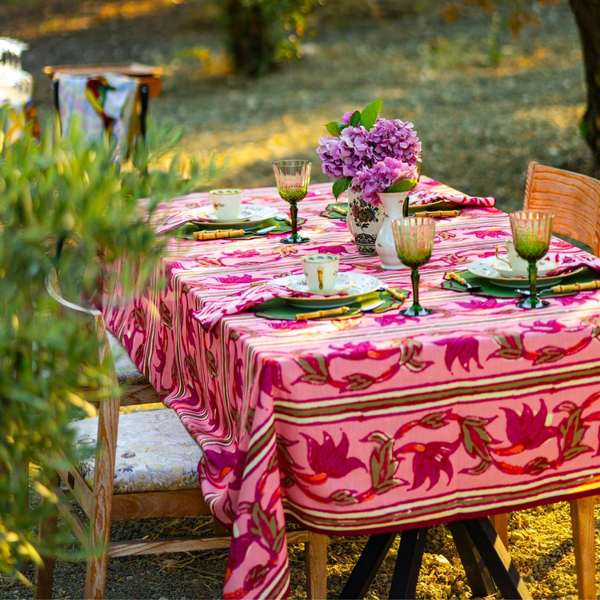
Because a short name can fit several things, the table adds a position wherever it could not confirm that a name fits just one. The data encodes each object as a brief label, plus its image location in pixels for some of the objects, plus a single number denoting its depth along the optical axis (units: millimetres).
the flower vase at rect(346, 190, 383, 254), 5043
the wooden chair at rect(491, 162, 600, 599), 4800
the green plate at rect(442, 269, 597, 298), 4683
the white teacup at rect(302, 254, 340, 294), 4687
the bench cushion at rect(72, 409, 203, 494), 4713
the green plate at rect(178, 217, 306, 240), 5276
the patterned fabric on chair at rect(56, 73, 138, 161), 8430
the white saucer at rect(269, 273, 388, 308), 4669
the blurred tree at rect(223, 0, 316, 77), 17119
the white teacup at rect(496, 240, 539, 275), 4750
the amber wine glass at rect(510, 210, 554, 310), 4578
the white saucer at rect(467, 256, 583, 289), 4712
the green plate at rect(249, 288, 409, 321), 4639
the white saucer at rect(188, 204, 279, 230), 5310
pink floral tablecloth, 4465
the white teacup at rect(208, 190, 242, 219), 5327
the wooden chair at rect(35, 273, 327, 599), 4639
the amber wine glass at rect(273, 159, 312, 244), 5168
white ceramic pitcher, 4914
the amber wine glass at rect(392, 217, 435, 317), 4592
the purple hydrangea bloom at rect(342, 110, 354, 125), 5045
